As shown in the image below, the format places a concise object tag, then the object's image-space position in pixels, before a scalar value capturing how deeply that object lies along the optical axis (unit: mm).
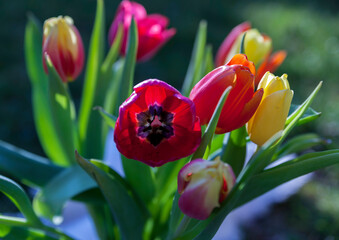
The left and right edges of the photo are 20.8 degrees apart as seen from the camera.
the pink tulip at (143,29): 859
